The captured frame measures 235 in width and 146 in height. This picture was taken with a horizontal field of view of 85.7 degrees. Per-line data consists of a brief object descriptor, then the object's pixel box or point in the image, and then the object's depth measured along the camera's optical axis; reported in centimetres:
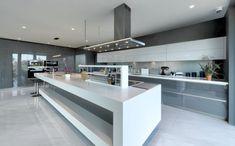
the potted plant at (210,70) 323
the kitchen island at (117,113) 142
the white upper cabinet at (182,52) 341
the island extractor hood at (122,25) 280
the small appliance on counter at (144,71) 523
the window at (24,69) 727
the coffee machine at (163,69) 477
